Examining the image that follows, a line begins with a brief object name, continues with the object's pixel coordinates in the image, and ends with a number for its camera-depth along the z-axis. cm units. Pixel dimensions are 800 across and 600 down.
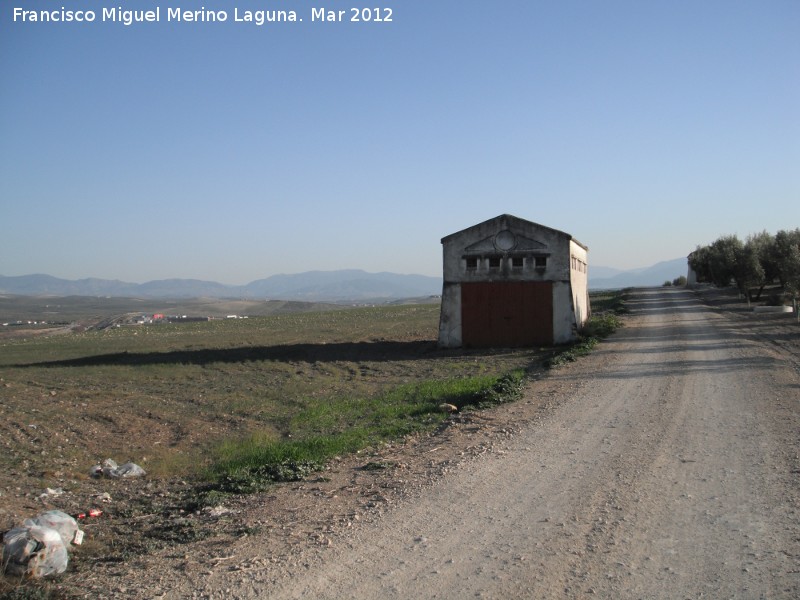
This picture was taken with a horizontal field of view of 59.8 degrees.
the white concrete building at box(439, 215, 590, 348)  2722
